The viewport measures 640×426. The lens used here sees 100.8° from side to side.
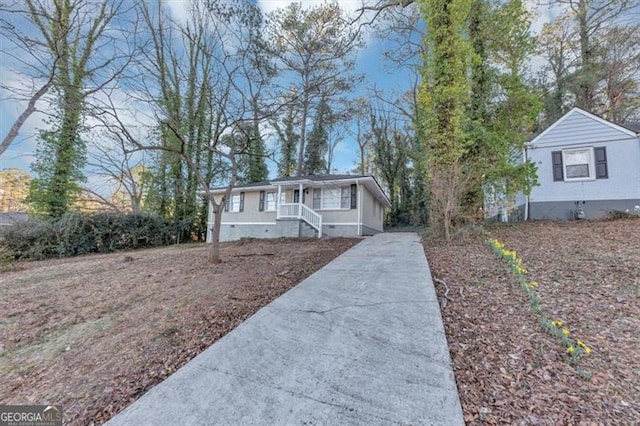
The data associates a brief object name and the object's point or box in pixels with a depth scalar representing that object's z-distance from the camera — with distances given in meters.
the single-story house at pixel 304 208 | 13.03
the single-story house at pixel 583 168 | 9.53
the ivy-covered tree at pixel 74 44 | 5.52
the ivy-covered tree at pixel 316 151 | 21.72
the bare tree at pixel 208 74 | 5.79
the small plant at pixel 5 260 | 7.87
